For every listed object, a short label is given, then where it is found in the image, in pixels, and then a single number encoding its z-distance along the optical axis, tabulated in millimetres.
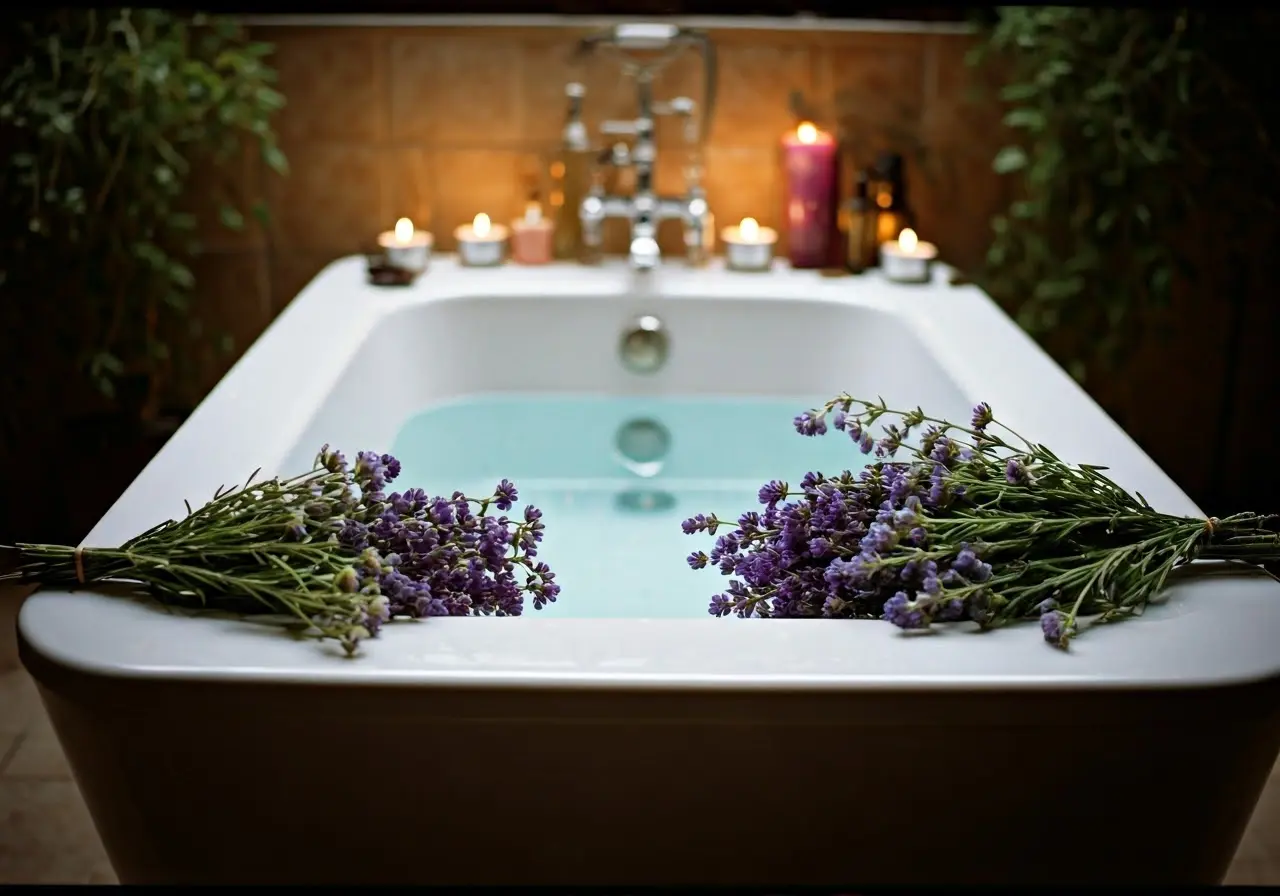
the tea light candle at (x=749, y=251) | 2691
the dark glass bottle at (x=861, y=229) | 2646
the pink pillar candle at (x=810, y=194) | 2670
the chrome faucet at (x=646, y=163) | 2605
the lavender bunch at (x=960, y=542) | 1153
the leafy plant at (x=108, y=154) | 2443
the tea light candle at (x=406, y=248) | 2586
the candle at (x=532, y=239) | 2730
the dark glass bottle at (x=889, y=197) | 2711
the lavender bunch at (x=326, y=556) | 1155
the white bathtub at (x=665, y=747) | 1056
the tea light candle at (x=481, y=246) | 2680
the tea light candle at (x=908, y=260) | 2588
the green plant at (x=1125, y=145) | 2533
